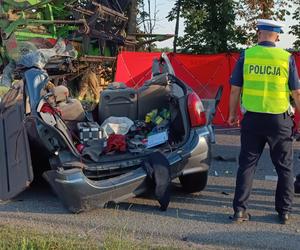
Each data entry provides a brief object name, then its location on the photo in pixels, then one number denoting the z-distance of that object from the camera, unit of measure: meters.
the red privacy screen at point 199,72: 12.16
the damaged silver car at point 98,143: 5.27
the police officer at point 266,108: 4.95
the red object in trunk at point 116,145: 5.83
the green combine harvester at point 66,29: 13.79
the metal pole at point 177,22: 22.75
